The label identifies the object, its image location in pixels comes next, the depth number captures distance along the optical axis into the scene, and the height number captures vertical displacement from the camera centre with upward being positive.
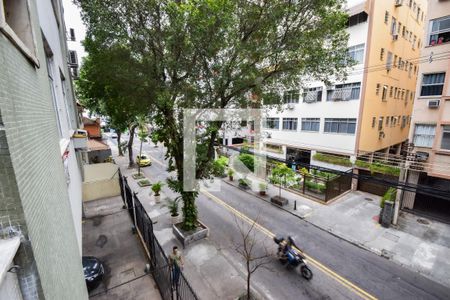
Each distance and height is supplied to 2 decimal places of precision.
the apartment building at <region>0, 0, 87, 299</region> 1.62 -0.64
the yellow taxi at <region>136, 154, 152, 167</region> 25.28 -5.29
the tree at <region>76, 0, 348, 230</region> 7.66 +2.59
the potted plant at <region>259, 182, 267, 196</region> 16.51 -5.54
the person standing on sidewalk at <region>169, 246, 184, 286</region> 5.86 -4.30
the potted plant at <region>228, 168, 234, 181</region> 19.97 -5.34
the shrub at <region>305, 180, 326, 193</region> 16.34 -5.41
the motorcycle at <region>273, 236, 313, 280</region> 8.62 -5.74
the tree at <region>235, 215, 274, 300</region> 9.48 -6.22
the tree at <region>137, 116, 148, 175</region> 20.17 -1.56
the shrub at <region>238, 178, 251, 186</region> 18.09 -5.50
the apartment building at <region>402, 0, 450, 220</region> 11.88 -0.31
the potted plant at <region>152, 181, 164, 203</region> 15.45 -5.18
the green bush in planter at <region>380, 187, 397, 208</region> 12.85 -4.84
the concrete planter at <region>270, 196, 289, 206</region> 14.87 -5.83
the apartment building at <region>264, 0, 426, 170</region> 17.12 +1.33
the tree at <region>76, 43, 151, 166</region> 8.68 +1.56
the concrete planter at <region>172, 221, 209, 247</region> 10.68 -5.81
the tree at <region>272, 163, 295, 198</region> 16.08 -4.42
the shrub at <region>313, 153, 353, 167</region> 18.27 -3.97
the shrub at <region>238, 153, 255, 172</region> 21.68 -4.60
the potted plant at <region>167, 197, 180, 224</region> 12.43 -5.51
